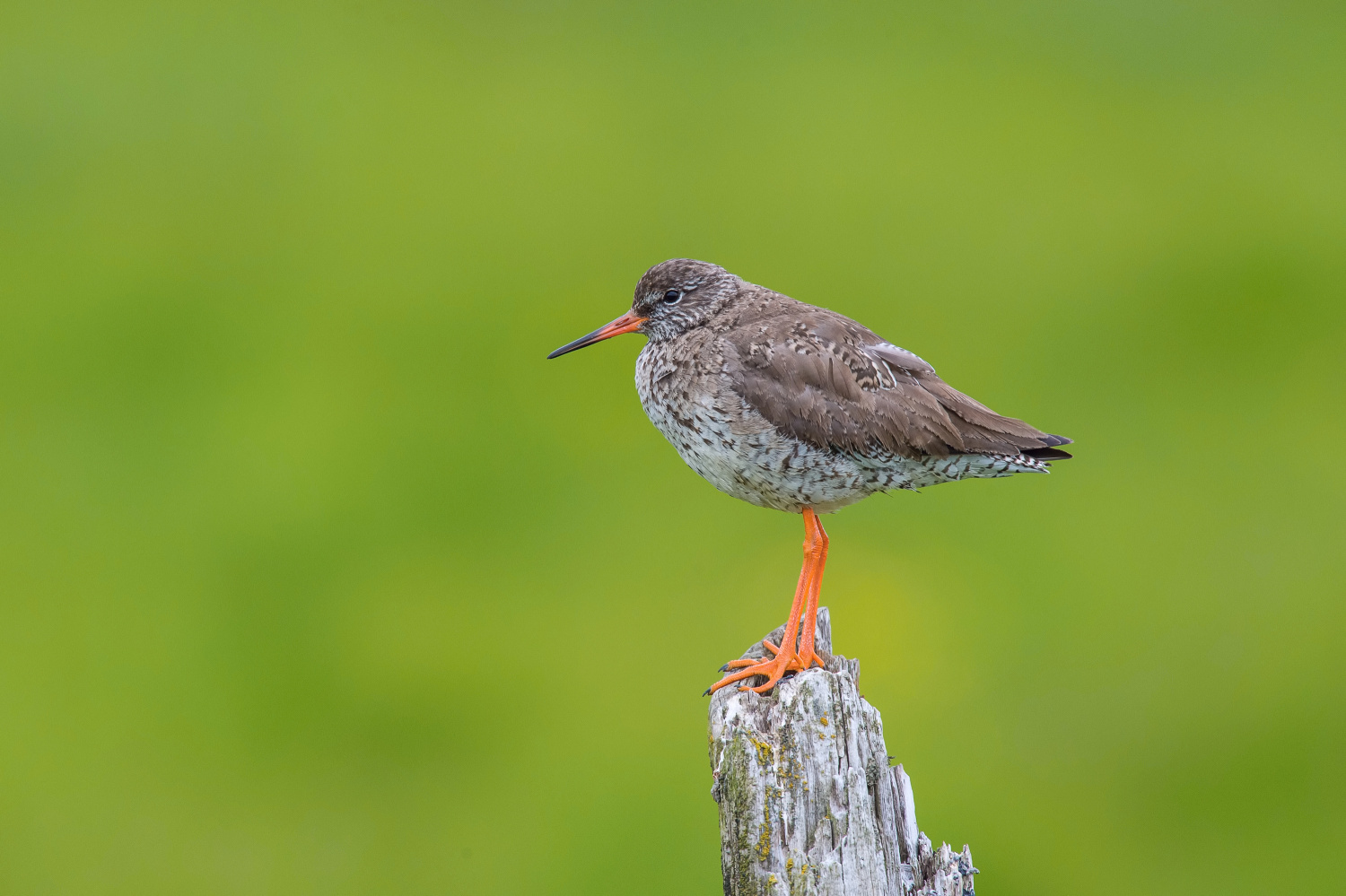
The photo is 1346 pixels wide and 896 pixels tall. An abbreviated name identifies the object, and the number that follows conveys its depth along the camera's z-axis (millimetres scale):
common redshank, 11336
